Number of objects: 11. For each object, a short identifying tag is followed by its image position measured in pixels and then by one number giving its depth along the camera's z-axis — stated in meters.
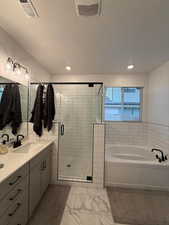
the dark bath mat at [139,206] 1.75
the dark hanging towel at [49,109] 2.45
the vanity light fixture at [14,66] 2.05
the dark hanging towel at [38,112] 2.42
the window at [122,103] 3.99
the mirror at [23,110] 2.26
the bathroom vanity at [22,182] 1.19
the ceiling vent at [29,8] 1.31
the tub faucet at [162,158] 2.61
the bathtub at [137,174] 2.43
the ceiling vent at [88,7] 1.27
